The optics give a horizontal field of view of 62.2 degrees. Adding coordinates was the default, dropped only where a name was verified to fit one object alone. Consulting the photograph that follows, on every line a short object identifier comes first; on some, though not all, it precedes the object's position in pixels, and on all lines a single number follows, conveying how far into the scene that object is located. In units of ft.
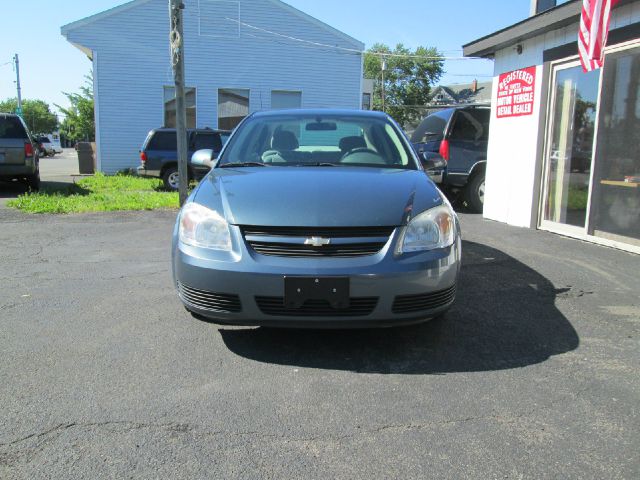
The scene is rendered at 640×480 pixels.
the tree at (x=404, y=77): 216.54
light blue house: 56.13
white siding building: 22.17
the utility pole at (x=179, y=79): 28.73
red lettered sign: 27.02
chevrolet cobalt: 9.75
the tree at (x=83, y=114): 112.47
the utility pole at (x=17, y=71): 175.01
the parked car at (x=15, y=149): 37.73
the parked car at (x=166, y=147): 44.19
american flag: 20.58
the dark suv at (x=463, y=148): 32.48
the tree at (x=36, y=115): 304.91
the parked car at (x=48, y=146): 144.61
